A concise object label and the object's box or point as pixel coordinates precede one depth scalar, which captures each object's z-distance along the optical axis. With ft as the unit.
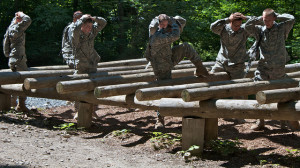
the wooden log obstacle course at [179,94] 19.92
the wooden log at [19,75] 27.40
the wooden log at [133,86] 23.52
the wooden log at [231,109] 19.38
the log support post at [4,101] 32.71
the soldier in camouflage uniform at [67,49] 32.65
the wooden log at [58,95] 26.35
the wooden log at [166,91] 21.87
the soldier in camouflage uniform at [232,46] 27.30
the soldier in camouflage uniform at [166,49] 24.99
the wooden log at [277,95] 18.62
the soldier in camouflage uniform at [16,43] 32.09
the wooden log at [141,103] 24.29
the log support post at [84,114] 28.27
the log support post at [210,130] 23.16
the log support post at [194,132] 21.45
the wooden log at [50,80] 25.93
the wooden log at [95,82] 24.79
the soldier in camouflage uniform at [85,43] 28.30
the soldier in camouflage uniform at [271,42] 23.68
